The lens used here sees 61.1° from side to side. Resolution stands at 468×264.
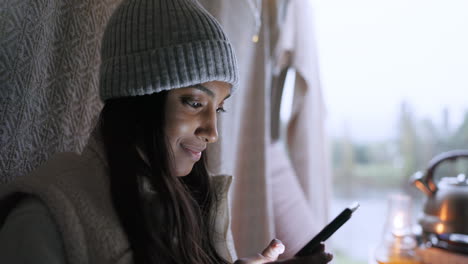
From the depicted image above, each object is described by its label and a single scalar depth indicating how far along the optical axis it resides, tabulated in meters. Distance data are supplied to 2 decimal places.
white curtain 0.70
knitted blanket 0.49
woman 0.40
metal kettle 0.83
